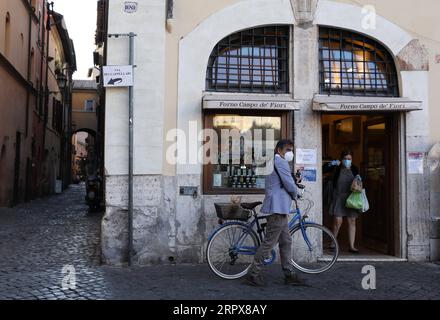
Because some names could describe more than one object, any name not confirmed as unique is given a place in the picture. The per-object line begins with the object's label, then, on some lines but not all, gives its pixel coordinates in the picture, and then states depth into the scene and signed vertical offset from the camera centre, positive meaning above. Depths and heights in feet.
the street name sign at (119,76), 24.54 +4.96
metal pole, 24.41 -0.13
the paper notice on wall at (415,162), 26.86 +1.03
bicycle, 22.25 -2.69
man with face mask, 20.76 -1.28
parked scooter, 54.44 -1.51
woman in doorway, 27.58 -0.77
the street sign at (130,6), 25.16 +8.51
